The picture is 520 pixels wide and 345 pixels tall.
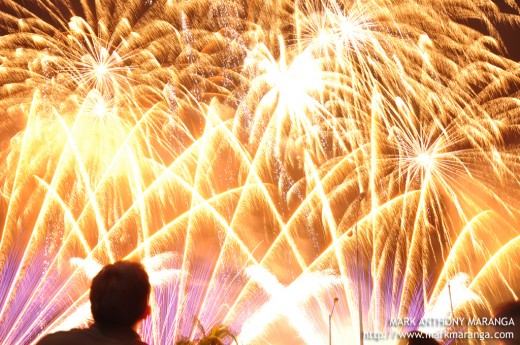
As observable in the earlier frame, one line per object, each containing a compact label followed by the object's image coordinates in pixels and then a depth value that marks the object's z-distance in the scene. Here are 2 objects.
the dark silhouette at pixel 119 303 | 3.86
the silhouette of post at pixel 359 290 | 23.68
